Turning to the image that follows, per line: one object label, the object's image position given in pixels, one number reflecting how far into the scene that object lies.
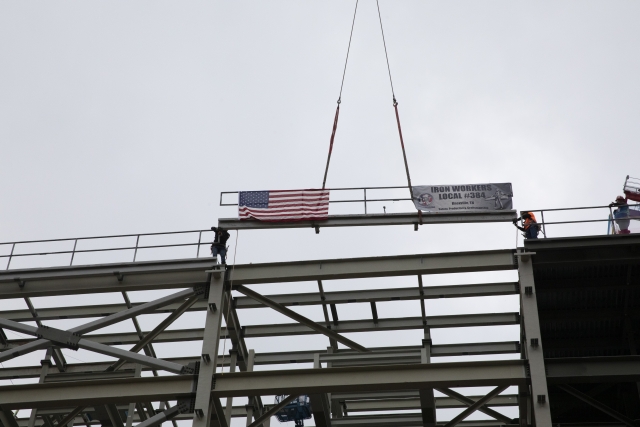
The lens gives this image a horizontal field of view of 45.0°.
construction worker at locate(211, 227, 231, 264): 25.58
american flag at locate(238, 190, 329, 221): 26.00
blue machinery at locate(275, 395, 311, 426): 28.45
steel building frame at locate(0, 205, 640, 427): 21.81
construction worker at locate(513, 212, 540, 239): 24.48
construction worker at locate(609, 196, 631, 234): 24.25
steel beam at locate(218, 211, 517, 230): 25.27
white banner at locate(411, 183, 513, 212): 25.50
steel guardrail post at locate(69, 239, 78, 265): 27.06
